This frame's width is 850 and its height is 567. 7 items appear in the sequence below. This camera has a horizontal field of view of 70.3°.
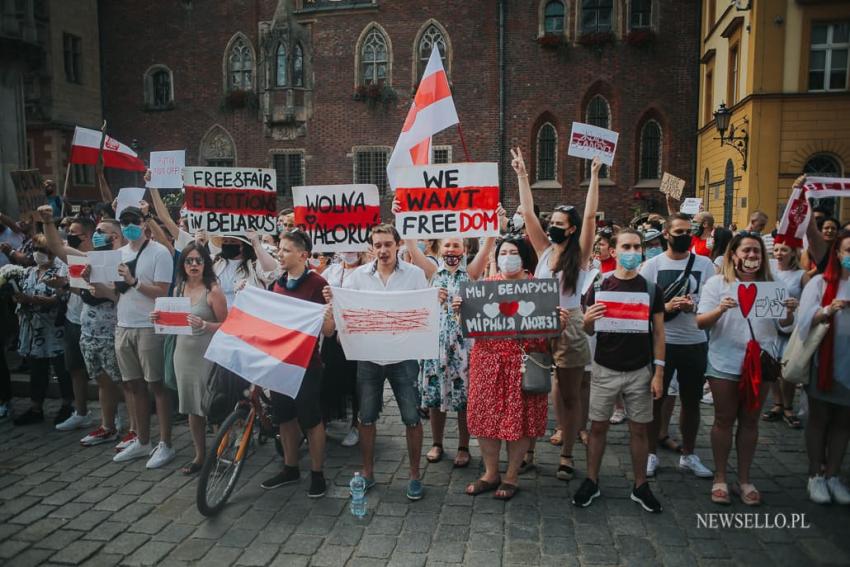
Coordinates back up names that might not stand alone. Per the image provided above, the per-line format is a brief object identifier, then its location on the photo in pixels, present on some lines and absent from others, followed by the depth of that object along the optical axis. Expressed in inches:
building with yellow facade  671.8
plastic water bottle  175.6
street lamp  613.9
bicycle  176.2
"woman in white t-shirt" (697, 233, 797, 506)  180.2
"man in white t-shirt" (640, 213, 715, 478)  202.5
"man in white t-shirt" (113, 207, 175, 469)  219.6
